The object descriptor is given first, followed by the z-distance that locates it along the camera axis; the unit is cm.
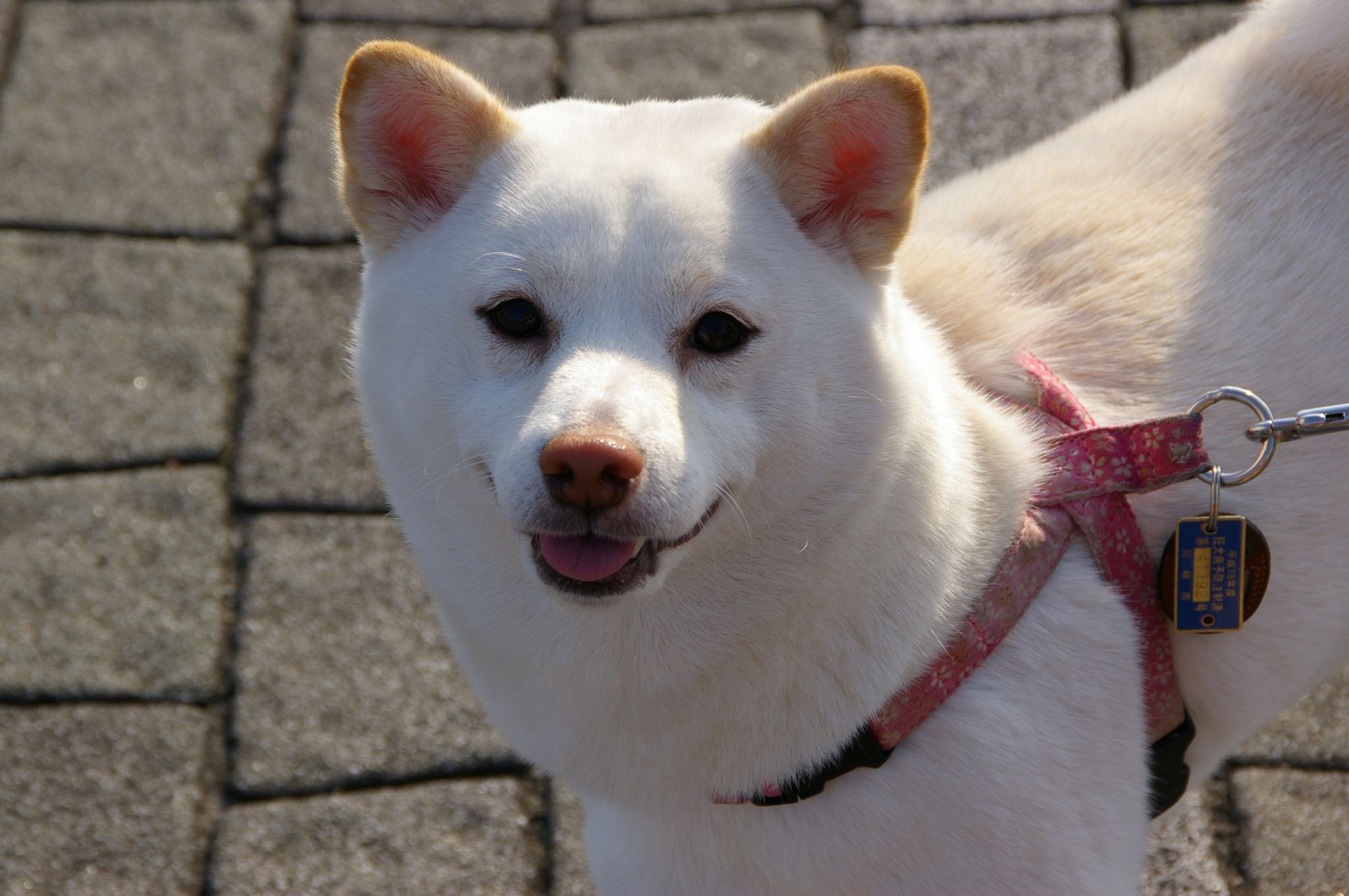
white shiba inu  371
